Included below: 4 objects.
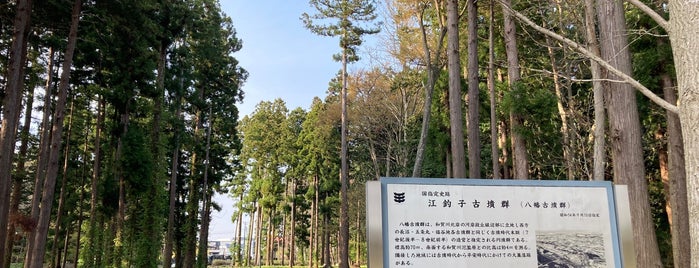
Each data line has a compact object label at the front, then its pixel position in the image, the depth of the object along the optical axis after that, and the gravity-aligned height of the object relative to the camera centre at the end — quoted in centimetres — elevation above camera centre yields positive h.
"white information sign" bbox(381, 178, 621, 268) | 384 +1
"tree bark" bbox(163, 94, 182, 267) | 2036 +149
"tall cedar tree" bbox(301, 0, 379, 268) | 2208 +921
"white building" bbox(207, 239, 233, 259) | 8759 -388
